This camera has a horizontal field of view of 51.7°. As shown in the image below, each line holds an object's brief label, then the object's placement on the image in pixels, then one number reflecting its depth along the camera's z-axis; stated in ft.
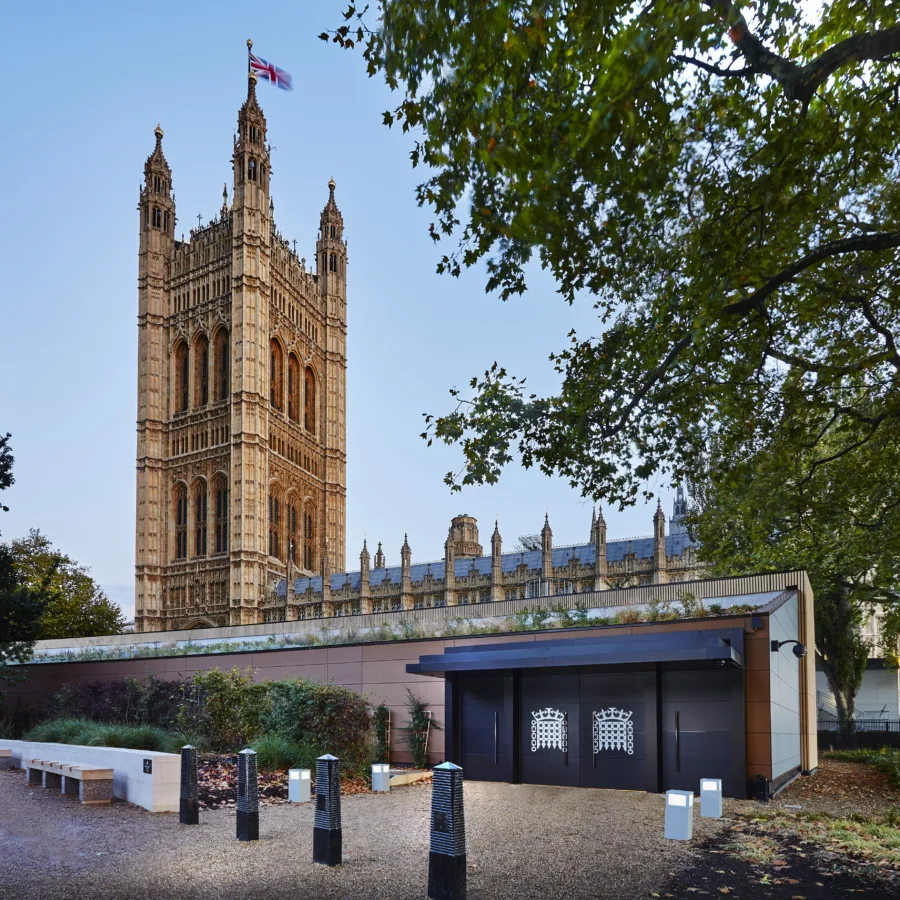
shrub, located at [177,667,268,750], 64.44
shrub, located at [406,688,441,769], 62.64
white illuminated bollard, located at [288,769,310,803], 47.11
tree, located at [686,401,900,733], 42.68
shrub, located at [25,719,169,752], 57.52
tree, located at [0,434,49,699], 77.10
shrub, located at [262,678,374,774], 59.52
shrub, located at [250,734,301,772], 56.24
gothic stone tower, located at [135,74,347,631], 244.22
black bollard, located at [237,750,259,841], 35.19
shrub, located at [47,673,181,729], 74.79
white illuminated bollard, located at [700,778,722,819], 40.93
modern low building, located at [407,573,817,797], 49.29
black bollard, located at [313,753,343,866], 31.32
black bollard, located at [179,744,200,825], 38.93
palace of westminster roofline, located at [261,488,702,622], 181.98
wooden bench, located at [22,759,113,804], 45.68
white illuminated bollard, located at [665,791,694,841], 35.29
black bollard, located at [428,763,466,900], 25.85
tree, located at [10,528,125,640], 160.04
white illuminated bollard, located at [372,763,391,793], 53.16
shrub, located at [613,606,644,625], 61.26
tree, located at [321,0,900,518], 24.06
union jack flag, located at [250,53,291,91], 181.68
